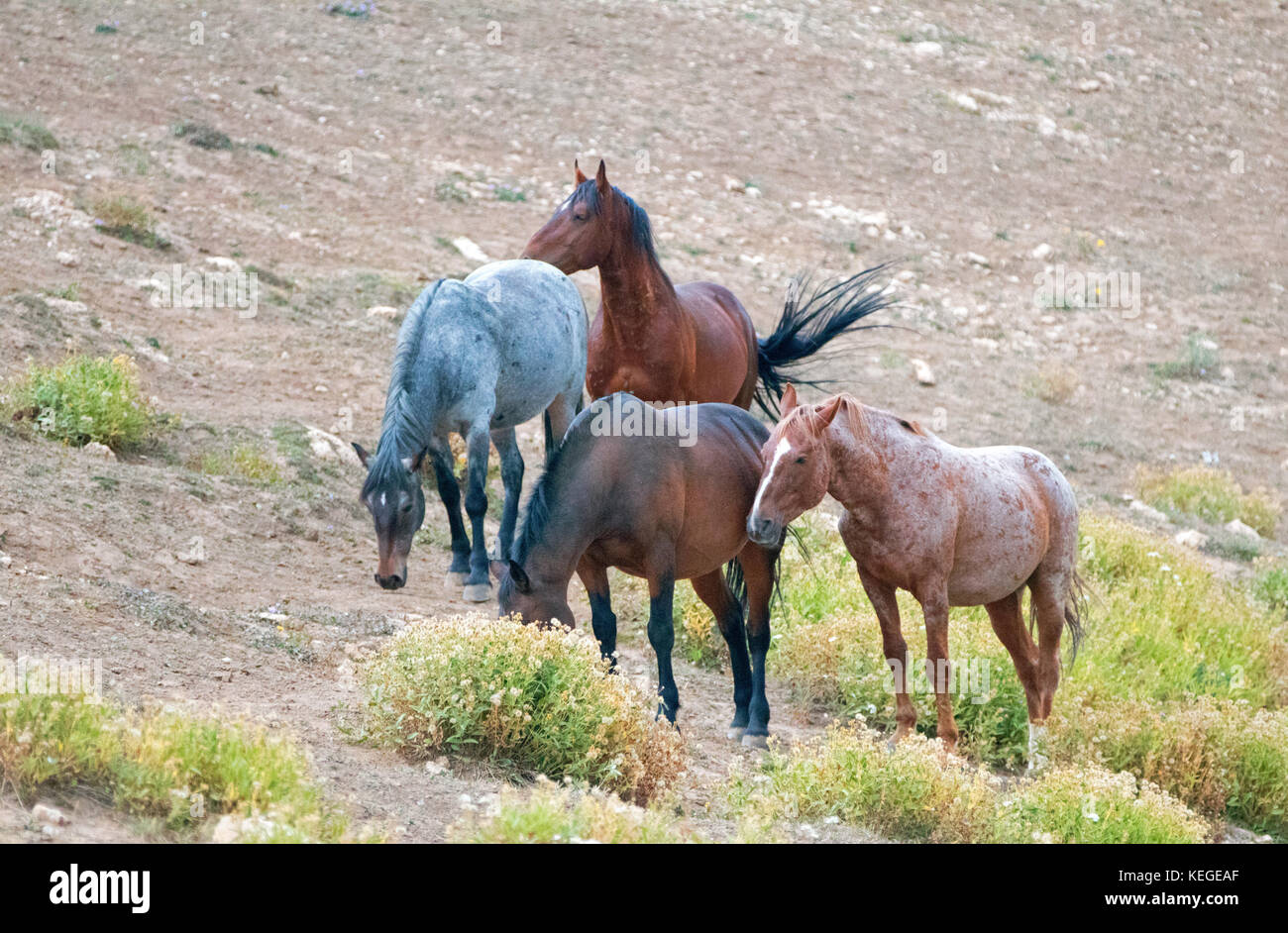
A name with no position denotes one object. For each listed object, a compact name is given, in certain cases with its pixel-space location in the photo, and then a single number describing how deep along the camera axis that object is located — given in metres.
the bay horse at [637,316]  16.36
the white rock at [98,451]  17.86
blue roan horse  13.77
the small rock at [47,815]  8.38
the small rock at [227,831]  8.40
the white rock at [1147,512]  25.37
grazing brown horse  12.02
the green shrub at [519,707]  10.86
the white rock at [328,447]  20.42
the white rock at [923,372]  30.08
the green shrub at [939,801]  10.84
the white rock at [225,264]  26.30
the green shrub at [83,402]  17.89
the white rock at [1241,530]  25.73
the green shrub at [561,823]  8.42
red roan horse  11.77
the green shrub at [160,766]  8.67
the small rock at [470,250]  30.06
